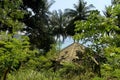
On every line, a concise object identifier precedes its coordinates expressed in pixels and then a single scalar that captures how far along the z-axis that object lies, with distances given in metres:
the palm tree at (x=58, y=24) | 27.50
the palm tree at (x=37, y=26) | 18.34
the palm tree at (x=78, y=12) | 27.26
